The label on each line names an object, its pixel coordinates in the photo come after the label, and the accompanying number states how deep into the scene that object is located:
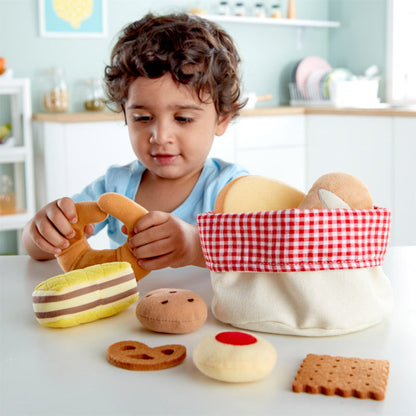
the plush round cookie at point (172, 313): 0.55
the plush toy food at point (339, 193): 0.56
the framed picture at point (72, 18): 3.14
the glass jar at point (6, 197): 2.96
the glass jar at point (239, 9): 3.57
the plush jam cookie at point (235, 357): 0.44
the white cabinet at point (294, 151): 2.79
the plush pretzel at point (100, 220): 0.73
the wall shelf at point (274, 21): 3.48
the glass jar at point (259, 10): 3.66
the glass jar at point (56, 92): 3.06
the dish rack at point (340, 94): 3.55
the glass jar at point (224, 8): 3.55
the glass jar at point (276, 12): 3.71
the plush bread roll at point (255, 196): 0.63
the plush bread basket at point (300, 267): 0.53
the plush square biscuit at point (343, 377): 0.42
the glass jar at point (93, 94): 3.19
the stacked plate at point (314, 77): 3.67
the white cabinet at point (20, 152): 2.86
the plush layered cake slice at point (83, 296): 0.57
